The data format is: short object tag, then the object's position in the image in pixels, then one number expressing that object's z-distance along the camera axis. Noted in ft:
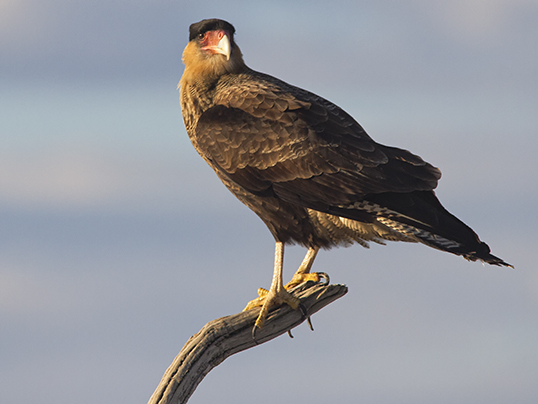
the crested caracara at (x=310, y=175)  58.18
